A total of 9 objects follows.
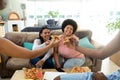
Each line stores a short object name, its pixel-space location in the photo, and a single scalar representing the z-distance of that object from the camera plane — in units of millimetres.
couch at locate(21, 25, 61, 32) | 2991
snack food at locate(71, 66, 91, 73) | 1407
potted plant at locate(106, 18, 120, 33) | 2970
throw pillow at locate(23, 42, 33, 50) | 2056
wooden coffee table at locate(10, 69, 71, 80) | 1420
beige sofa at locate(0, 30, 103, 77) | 1893
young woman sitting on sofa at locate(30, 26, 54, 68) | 1762
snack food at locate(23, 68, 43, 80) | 1300
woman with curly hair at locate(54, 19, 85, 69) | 1813
